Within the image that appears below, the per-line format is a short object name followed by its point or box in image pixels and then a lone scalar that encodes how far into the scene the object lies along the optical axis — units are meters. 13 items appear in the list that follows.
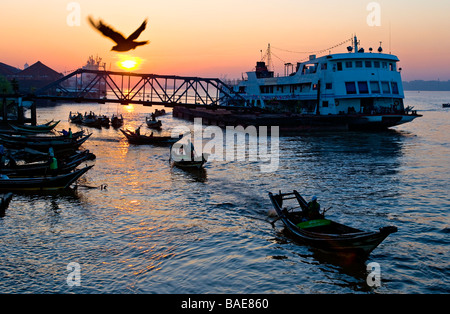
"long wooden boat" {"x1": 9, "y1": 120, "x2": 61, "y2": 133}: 46.14
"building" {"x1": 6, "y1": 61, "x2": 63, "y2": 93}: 135.88
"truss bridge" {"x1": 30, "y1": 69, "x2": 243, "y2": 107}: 59.31
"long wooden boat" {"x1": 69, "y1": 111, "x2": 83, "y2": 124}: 76.19
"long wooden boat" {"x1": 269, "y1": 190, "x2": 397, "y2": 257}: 14.53
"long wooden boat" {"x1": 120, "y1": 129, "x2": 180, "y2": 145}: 47.16
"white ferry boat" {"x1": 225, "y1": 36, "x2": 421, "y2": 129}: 57.91
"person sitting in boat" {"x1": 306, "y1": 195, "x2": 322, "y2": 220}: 17.45
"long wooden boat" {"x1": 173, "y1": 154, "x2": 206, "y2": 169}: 32.53
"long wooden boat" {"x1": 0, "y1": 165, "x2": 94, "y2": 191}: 24.23
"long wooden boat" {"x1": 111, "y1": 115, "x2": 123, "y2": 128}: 73.06
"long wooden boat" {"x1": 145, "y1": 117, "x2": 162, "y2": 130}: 70.15
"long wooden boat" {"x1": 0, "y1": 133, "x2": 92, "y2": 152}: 37.19
